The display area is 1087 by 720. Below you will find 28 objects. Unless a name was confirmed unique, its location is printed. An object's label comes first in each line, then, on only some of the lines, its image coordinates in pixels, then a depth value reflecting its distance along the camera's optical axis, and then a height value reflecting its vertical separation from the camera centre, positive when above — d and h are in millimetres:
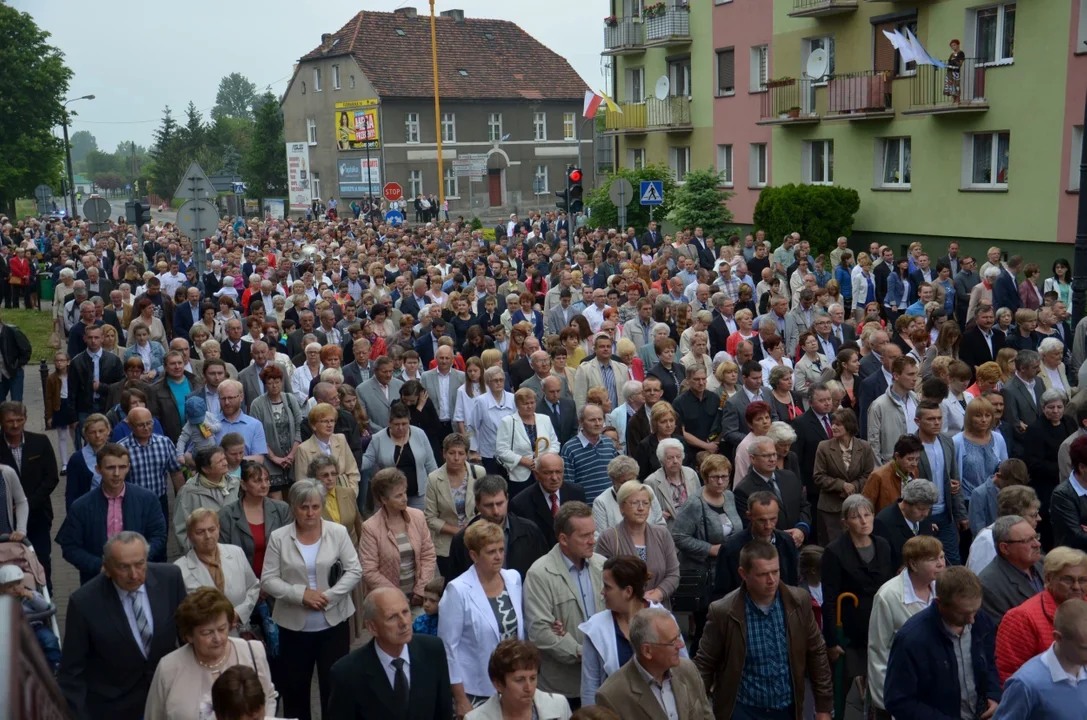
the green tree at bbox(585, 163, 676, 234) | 37969 -967
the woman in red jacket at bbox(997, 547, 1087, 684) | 5422 -2133
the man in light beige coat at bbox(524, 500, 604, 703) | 6310 -2337
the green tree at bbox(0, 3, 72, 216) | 66812 +5106
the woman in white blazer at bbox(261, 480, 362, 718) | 6863 -2400
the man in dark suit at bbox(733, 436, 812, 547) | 7984 -2209
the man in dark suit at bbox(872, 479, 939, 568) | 7062 -2157
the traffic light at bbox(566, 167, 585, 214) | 26067 -332
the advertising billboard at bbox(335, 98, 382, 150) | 70125 +3523
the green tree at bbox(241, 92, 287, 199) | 84250 +2140
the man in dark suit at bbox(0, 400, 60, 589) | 8992 -2169
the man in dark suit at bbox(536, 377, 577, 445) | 10648 -2178
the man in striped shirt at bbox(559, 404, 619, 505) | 8961 -2180
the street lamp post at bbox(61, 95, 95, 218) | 63300 +1880
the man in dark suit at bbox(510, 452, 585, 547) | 7777 -2193
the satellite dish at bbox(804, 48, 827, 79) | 33062 +3058
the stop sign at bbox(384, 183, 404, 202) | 39566 -350
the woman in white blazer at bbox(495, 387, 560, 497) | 9484 -2154
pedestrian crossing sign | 25875 -375
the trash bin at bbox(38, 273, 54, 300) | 34688 -2933
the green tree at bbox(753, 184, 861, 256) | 31281 -1128
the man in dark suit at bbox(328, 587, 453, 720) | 5309 -2278
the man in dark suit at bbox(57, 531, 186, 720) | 5945 -2340
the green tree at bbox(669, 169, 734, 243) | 35719 -995
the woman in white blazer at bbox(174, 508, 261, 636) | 6637 -2214
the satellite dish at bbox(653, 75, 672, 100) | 41581 +3145
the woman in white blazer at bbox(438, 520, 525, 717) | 6137 -2363
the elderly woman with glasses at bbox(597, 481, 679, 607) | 7082 -2268
